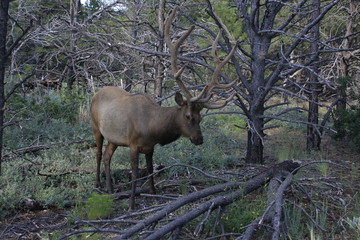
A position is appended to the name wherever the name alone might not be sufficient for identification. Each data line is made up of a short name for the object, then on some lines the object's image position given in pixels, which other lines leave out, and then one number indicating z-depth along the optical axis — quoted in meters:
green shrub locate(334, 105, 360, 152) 8.32
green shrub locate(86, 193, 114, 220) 4.93
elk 5.53
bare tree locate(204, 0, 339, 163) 6.84
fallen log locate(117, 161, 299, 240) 3.66
